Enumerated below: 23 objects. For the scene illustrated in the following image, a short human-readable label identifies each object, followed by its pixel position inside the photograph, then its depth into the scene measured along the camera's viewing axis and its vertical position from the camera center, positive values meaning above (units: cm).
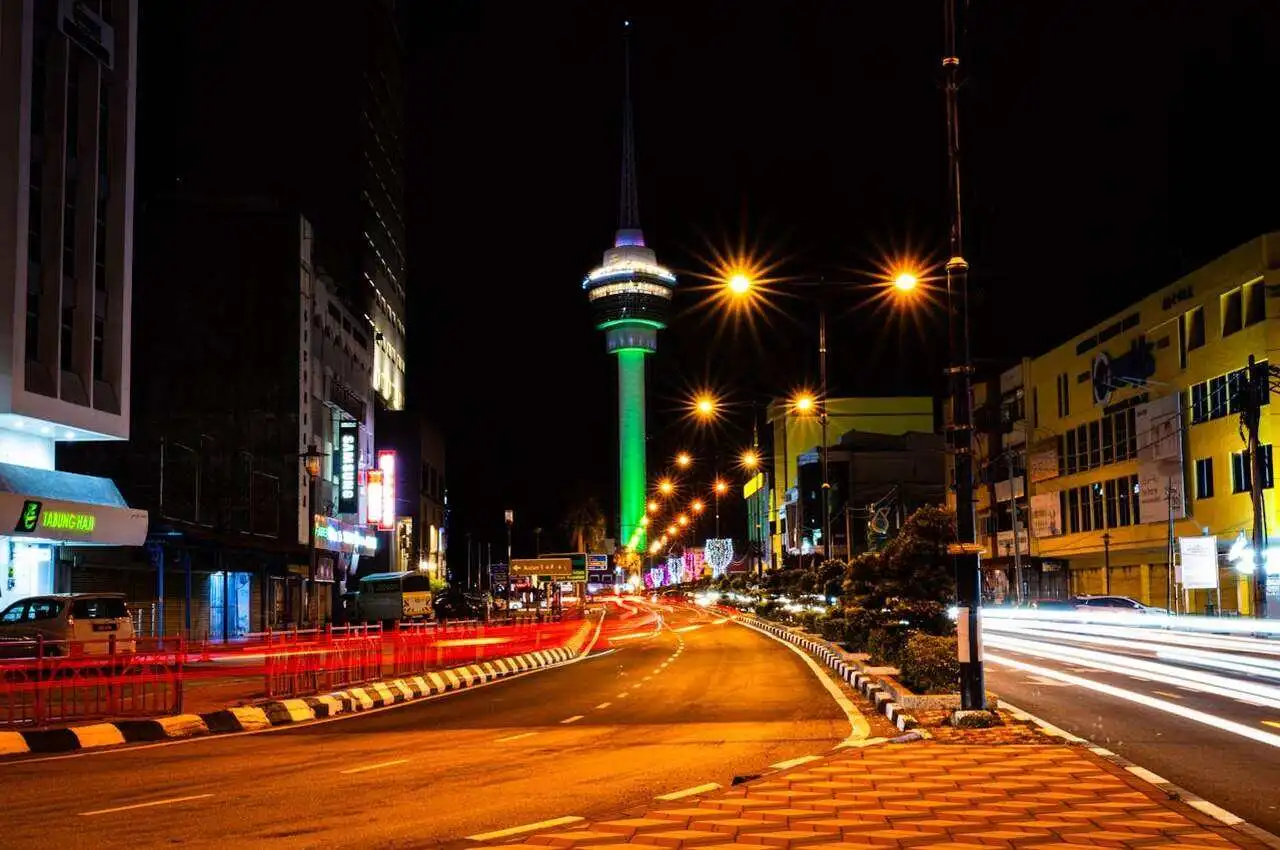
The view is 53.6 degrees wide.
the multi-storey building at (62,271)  3031 +707
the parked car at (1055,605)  5670 -350
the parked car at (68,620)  2745 -171
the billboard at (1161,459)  5616 +307
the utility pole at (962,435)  1475 +114
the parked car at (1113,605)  5172 -321
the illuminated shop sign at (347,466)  6812 +392
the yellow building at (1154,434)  5109 +442
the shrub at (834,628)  3252 -258
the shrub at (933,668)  1730 -190
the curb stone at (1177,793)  862 -214
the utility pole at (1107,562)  6025 -169
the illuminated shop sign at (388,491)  7238 +273
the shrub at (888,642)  2378 -215
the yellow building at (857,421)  12162 +1064
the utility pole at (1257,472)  4084 +176
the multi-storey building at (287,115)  7662 +2700
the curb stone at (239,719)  1603 -259
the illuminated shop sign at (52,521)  2994 +56
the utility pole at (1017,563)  6604 -185
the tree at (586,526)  14550 +109
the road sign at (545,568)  6178 -156
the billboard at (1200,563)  4319 -125
